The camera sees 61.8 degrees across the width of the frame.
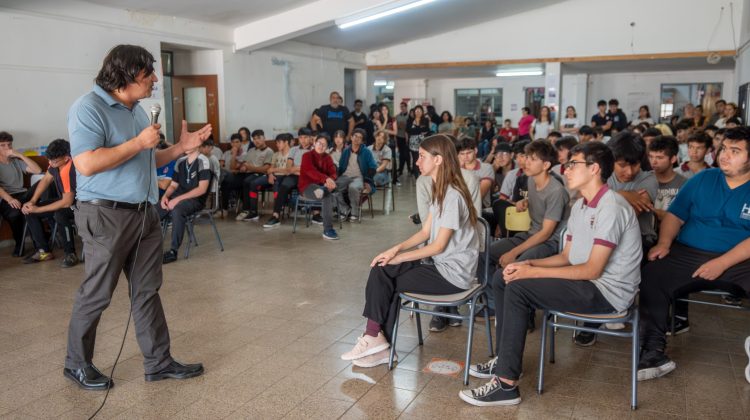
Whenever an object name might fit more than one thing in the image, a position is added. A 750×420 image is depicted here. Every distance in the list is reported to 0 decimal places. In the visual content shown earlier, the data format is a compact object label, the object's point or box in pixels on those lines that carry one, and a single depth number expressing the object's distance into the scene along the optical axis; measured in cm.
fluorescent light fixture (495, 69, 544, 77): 1572
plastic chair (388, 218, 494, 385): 307
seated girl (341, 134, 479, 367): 316
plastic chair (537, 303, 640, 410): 279
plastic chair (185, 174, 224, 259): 606
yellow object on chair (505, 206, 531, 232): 426
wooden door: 1005
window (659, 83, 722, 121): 1642
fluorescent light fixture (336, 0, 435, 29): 964
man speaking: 275
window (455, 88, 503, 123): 2022
